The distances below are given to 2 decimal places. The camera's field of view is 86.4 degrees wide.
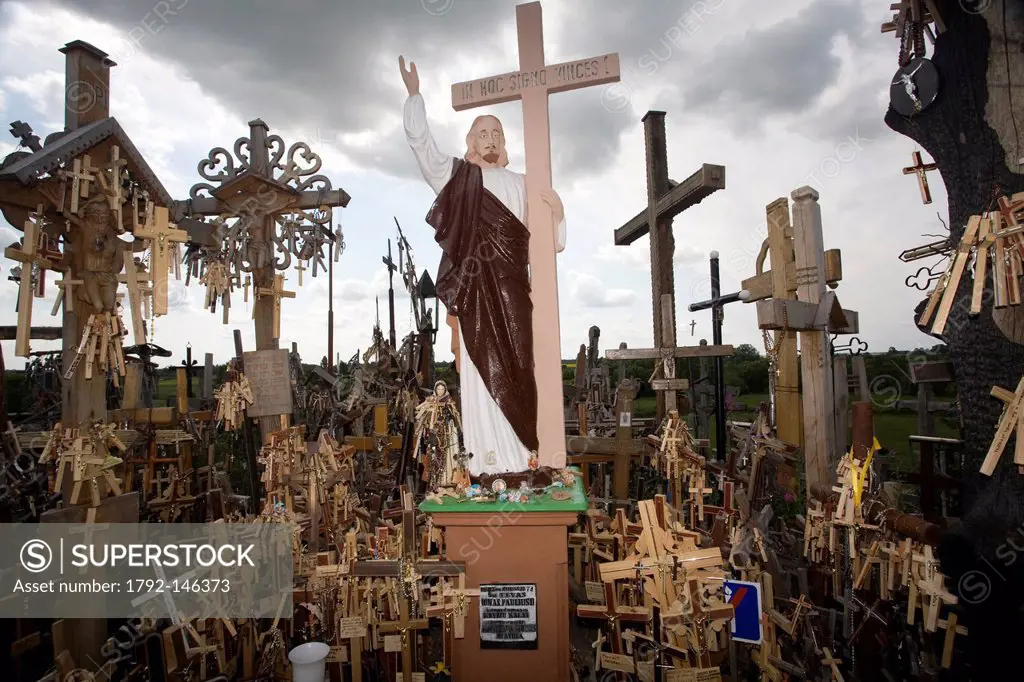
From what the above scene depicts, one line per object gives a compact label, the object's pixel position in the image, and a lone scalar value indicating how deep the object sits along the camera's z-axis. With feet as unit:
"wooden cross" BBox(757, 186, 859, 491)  15.21
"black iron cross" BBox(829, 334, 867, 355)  17.47
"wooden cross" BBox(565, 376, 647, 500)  22.63
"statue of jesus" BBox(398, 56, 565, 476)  14.53
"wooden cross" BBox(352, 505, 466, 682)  13.30
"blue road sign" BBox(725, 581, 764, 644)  12.22
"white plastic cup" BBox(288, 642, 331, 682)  12.45
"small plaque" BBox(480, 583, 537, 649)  12.60
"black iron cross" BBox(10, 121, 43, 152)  14.58
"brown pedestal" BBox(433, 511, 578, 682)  12.62
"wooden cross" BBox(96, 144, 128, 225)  15.37
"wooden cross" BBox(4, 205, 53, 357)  14.23
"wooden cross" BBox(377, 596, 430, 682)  13.52
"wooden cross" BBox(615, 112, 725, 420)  22.48
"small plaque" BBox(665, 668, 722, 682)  12.21
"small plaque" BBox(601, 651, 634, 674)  12.55
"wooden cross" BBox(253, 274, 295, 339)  21.61
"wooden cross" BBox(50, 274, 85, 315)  15.02
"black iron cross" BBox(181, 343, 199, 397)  38.04
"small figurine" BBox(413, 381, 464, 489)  14.94
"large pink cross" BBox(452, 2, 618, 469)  14.90
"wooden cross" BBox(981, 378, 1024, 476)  8.94
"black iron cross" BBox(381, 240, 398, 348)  39.01
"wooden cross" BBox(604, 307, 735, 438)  21.88
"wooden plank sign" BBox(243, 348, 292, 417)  20.68
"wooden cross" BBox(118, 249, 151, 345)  15.58
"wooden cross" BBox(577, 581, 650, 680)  12.77
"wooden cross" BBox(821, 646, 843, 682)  12.78
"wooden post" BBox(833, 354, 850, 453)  15.97
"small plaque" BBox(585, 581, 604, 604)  15.85
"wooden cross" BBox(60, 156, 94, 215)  14.70
